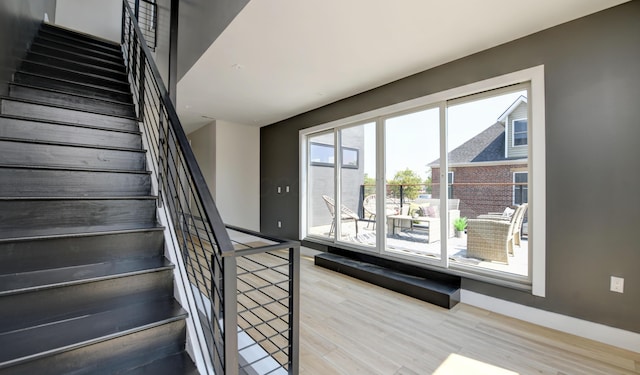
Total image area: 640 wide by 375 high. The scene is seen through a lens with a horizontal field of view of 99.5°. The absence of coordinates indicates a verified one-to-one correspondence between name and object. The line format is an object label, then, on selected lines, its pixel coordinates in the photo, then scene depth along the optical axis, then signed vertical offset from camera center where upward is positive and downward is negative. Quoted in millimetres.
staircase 1130 -298
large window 2465 +106
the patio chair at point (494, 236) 2598 -468
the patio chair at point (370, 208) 3783 -263
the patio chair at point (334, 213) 4148 -374
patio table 3125 -422
